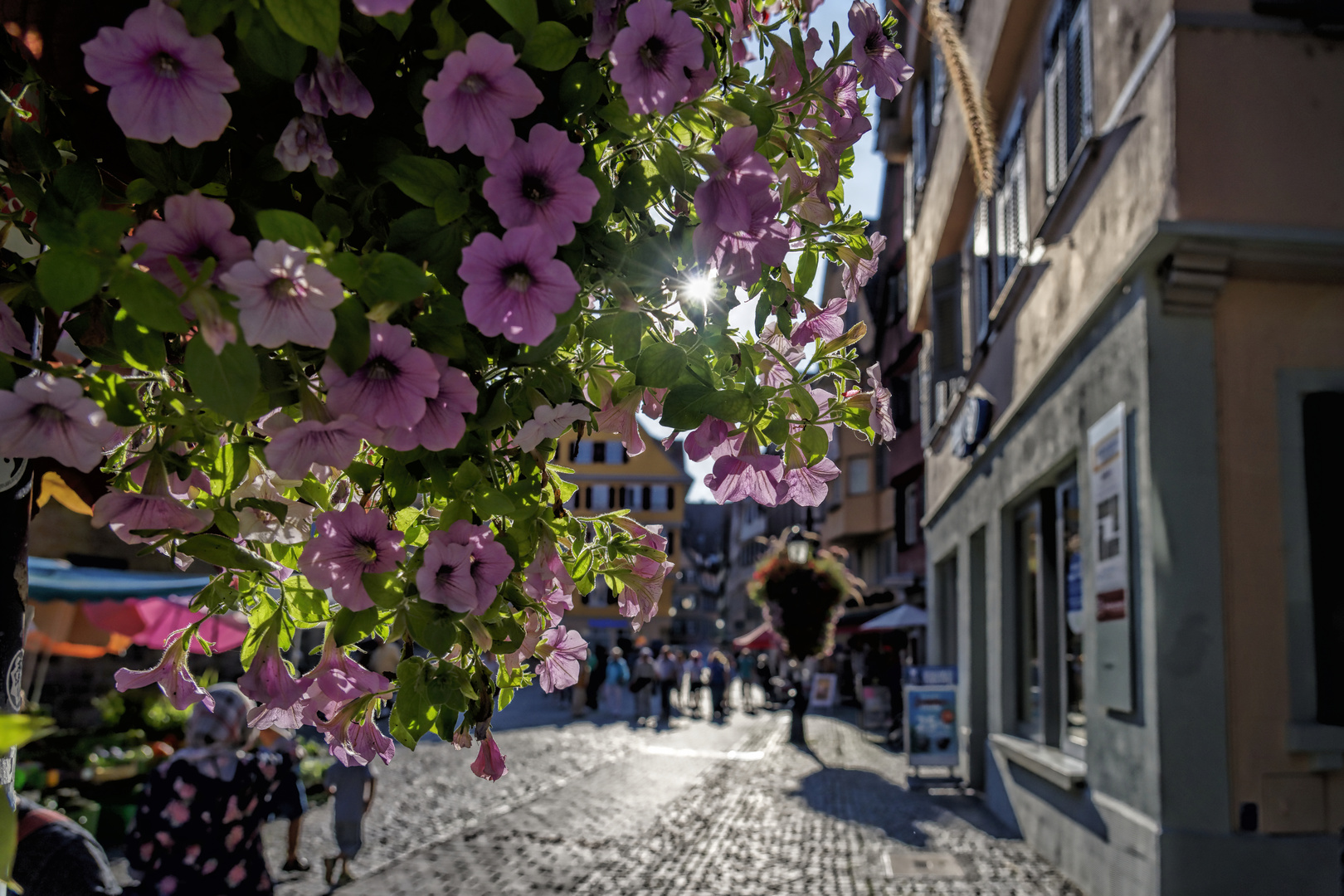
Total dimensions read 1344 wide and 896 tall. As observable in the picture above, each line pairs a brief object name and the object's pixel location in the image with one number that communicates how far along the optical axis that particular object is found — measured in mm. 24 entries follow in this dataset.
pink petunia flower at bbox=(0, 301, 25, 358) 1121
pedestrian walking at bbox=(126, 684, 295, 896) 5641
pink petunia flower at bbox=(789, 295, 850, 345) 1573
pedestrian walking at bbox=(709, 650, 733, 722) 31672
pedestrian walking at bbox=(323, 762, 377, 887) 8391
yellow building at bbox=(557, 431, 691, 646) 64125
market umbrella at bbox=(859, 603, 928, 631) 24828
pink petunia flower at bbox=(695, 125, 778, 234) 1233
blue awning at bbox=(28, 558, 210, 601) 10727
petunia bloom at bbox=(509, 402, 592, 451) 1246
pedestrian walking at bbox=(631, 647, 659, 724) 27578
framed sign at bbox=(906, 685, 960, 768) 13812
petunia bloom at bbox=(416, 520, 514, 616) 1177
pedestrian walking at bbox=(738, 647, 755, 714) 38031
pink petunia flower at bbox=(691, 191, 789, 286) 1280
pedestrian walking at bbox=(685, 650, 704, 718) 34166
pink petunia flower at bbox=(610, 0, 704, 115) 1143
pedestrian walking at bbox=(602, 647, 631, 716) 30531
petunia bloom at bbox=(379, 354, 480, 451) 1134
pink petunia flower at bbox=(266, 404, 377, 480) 1107
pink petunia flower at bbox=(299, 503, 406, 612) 1150
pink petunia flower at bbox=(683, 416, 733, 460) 1389
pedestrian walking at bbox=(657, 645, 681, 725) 27453
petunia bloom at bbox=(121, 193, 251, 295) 1005
